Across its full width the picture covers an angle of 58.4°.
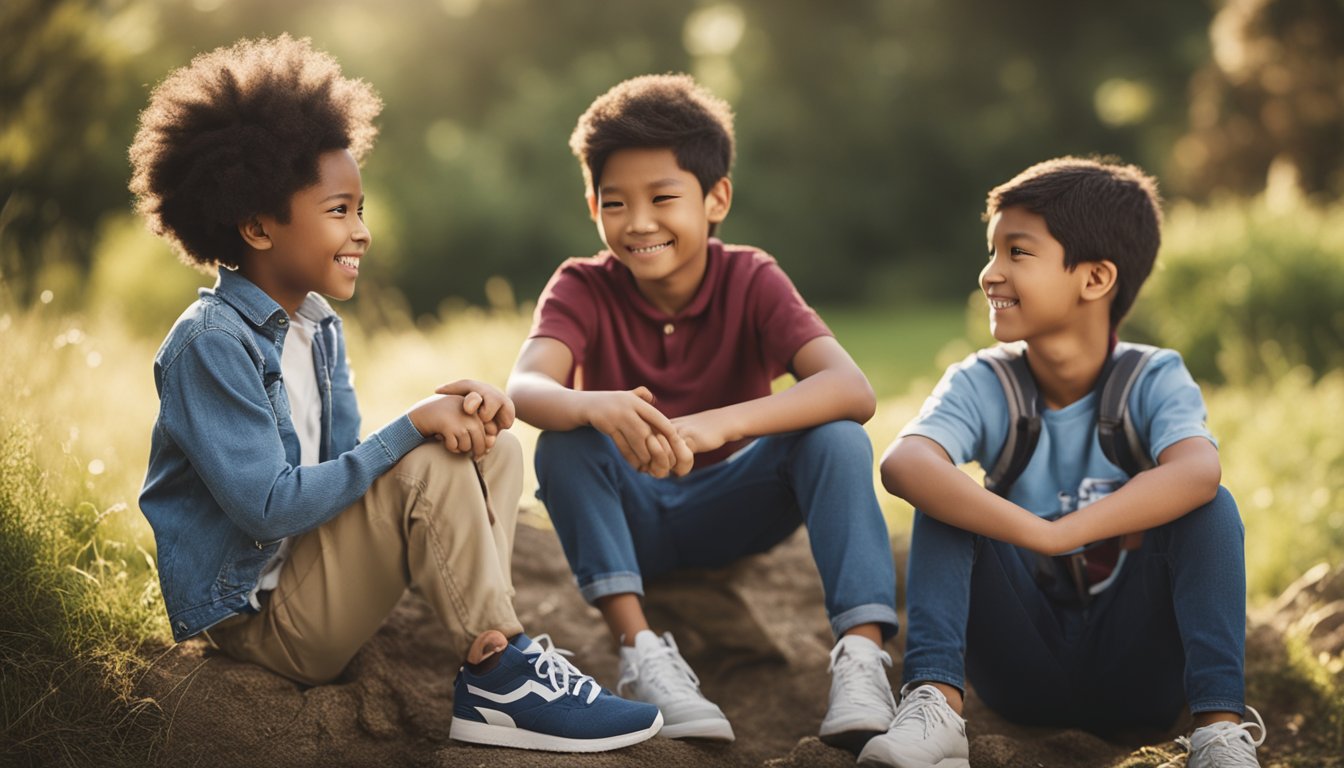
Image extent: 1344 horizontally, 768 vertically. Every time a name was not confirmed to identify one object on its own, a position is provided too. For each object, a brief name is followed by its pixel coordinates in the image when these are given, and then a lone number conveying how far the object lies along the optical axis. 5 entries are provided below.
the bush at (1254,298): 7.81
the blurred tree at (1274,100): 11.13
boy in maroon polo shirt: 2.71
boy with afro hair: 2.40
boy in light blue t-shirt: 2.50
